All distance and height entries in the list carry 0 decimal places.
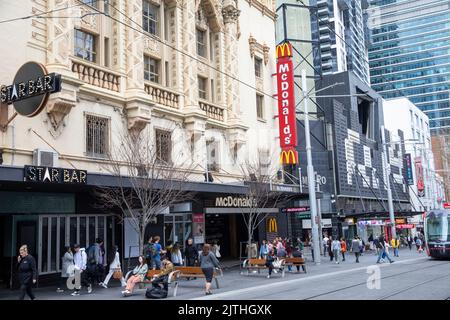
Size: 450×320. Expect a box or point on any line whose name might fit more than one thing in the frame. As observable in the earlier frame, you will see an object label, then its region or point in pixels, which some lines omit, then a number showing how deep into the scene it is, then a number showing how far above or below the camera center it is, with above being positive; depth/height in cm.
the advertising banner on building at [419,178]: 7712 +626
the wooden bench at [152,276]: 1623 -175
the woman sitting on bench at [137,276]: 1602 -162
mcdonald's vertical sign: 3369 +851
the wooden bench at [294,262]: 2270 -191
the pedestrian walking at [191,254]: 2289 -135
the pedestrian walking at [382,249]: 2828 -185
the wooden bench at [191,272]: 1781 -172
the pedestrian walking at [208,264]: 1599 -130
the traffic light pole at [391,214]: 3888 +27
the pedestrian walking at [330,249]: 3122 -189
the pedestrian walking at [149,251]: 1923 -96
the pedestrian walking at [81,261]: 1704 -108
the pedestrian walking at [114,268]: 1805 -146
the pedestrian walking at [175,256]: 2156 -132
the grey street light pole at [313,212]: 2703 +48
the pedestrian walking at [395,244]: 3524 -197
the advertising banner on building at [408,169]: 7169 +706
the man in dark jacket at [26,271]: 1332 -105
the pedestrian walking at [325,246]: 3796 -209
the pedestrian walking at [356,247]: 3003 -175
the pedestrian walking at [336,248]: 2986 -177
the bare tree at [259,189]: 2631 +185
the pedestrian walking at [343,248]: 3143 -187
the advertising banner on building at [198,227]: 2667 -11
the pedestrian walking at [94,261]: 1791 -116
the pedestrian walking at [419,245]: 4072 -246
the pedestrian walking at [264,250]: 2658 -151
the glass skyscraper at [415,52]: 14862 +5477
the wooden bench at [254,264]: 2264 -195
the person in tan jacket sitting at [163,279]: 1546 -169
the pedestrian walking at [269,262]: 2138 -176
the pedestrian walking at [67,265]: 1677 -120
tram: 2838 -112
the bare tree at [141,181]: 1894 +187
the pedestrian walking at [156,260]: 1848 -126
